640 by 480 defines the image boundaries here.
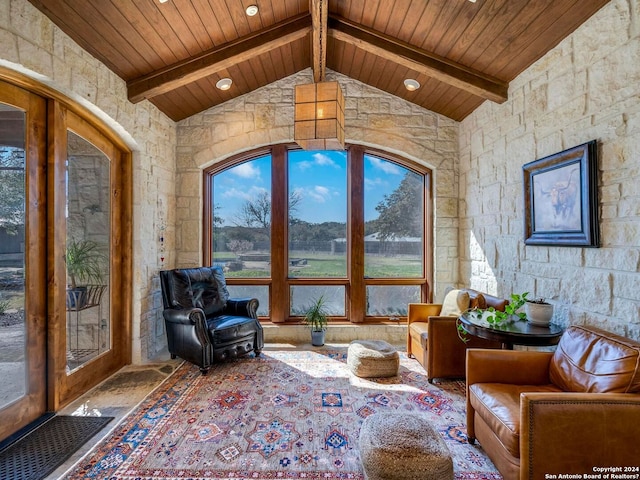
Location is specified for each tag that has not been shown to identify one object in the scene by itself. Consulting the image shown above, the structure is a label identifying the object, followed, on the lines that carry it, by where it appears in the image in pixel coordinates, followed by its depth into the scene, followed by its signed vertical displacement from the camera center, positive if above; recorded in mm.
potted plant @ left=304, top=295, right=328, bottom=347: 4293 -1081
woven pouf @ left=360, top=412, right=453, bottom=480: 1662 -1098
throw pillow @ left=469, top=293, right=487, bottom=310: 3434 -634
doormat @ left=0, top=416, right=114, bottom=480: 1977 -1357
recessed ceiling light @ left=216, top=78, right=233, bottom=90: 4008 +1947
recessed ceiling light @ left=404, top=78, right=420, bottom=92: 4035 +1941
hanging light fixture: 3043 +1202
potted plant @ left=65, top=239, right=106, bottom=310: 2930 -228
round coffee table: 2436 -690
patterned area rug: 2033 -1376
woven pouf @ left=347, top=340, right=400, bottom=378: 3279 -1196
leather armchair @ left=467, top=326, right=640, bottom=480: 1576 -899
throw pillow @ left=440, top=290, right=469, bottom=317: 3443 -670
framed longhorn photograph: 2406 +349
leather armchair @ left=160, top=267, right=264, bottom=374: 3391 -866
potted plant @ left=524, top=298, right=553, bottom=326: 2668 -576
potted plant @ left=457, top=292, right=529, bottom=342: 2668 -633
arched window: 4641 +208
